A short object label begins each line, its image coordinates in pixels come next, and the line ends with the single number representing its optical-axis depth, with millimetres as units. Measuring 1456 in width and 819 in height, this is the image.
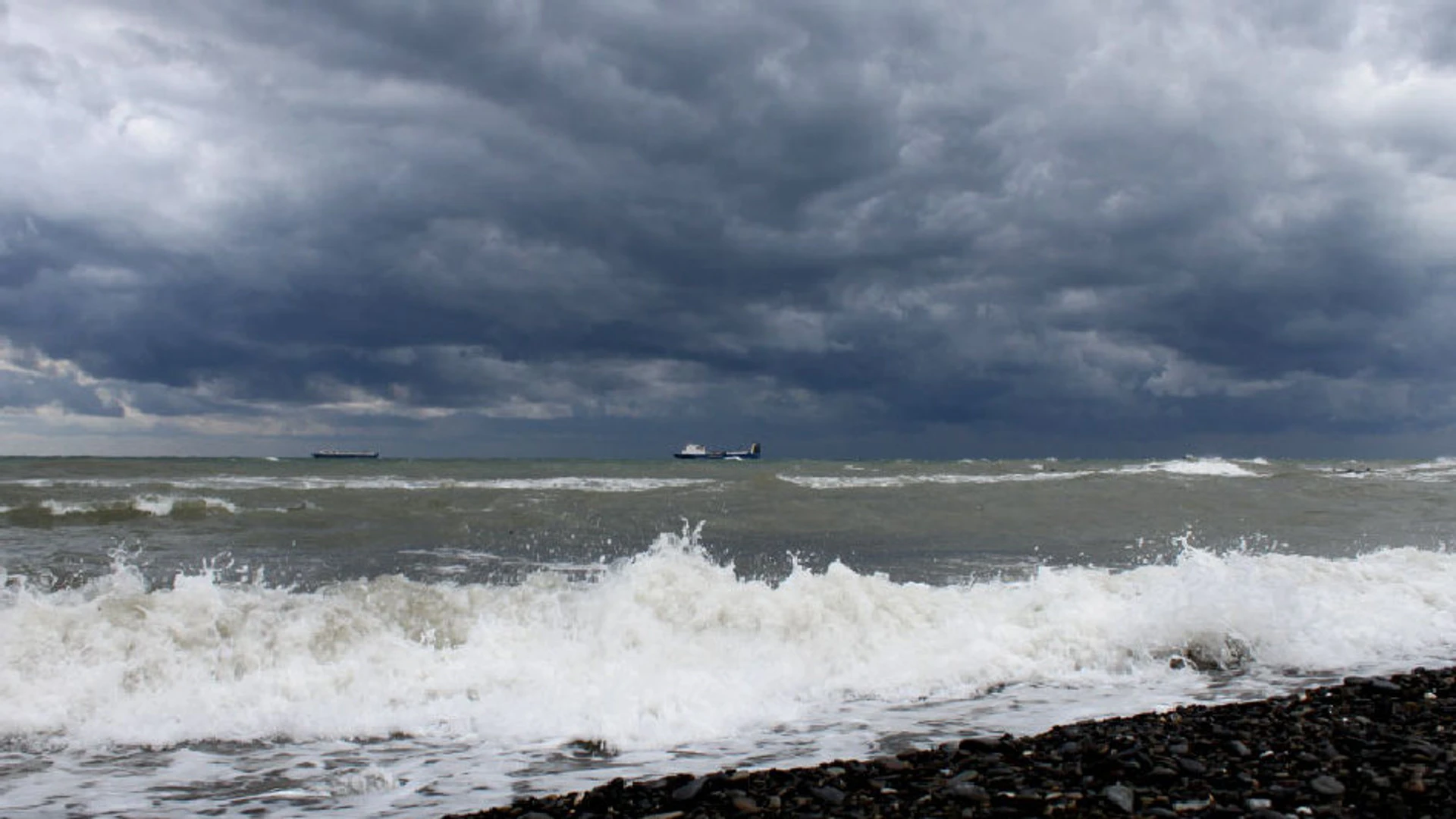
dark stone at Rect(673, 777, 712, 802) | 4848
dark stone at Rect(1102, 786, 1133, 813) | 4477
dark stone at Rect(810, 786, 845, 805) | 4750
